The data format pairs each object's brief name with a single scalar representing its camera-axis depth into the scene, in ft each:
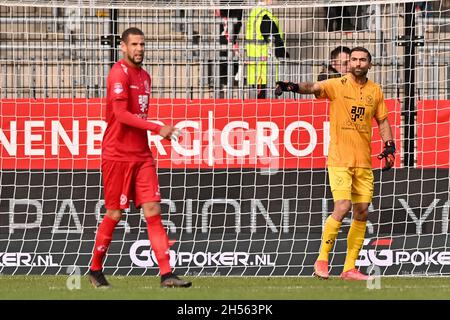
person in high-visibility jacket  48.75
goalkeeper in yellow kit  37.93
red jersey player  33.73
